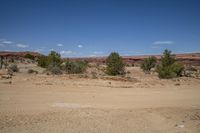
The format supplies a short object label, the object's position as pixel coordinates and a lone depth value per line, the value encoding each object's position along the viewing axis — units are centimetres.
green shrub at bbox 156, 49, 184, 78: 2132
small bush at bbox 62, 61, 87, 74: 2336
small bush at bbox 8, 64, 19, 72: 2323
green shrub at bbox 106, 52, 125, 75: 2280
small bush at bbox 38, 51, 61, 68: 2978
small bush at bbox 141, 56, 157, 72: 3217
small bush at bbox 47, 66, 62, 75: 2153
